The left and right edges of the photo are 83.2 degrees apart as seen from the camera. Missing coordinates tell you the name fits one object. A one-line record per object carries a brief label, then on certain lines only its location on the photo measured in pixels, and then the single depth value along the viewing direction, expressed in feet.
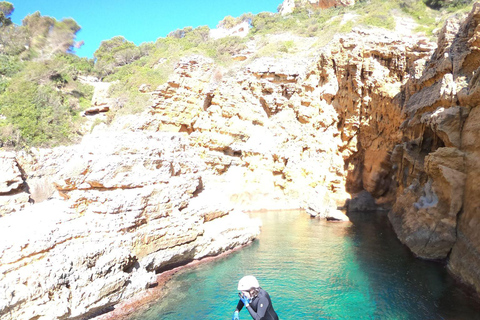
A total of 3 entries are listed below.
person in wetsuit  13.19
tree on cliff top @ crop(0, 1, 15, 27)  106.11
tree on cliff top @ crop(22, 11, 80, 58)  112.88
